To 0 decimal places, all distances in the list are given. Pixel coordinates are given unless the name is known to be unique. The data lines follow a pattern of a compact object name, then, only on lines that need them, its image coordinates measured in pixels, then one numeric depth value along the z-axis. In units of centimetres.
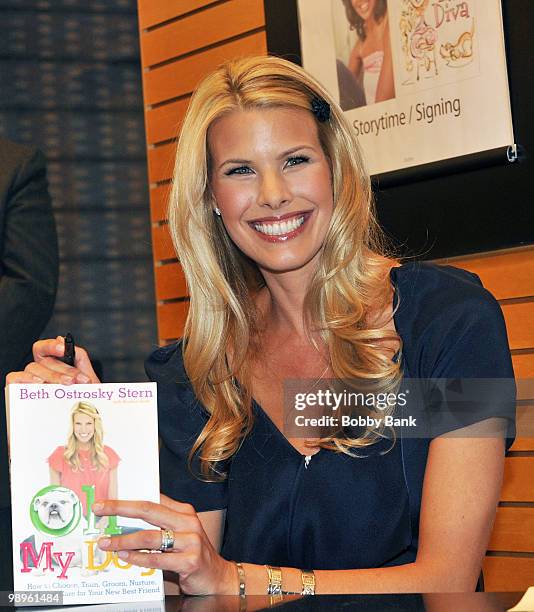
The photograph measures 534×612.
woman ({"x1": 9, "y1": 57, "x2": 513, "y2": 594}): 213
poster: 277
